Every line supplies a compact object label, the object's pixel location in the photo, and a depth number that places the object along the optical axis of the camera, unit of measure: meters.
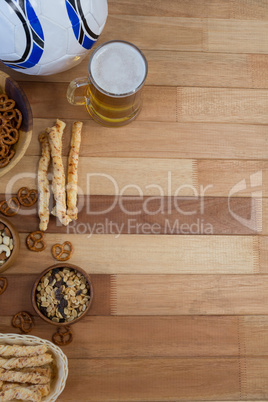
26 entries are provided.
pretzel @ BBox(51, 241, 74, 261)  1.13
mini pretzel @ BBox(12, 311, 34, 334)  1.10
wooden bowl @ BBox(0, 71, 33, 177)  1.03
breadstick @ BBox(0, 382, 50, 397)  0.98
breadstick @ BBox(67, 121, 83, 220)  1.13
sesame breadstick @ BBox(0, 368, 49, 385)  0.99
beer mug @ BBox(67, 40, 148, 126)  1.03
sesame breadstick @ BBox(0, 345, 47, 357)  1.01
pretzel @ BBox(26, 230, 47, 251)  1.12
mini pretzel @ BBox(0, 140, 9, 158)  1.04
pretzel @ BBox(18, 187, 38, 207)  1.14
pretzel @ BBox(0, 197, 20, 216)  1.14
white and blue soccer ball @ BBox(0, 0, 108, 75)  0.88
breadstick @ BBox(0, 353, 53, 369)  1.00
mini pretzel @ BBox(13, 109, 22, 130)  1.05
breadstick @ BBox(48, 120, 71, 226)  1.12
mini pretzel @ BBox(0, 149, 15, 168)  1.04
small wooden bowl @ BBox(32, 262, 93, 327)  1.04
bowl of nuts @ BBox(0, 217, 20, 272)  1.05
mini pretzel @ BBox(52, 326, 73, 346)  1.11
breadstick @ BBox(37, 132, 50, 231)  1.12
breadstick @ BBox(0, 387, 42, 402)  0.97
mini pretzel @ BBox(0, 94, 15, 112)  1.05
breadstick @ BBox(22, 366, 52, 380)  1.01
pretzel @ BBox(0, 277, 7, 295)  1.11
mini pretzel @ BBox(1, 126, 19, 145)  1.04
